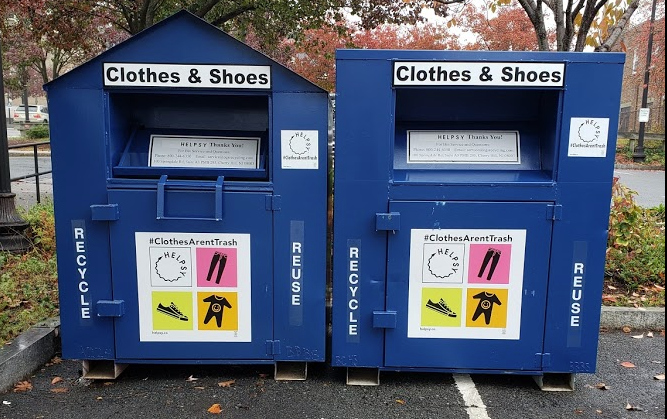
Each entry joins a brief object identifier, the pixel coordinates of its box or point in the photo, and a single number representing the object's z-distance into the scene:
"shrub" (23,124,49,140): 24.53
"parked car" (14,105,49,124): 43.94
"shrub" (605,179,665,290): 5.00
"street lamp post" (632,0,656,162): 20.34
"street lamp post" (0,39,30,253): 5.68
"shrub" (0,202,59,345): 3.99
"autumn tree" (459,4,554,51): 16.66
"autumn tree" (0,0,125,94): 6.47
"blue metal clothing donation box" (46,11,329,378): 3.20
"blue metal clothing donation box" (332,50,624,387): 3.14
